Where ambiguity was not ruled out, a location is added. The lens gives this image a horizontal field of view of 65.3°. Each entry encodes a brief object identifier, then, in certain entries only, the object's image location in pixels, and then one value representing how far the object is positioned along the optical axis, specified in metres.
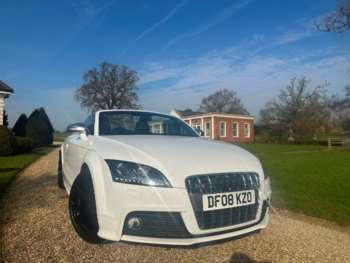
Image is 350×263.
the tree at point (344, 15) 25.31
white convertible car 2.22
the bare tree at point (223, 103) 65.12
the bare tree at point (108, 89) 49.90
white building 16.20
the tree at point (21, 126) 20.95
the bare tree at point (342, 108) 32.41
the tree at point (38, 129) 20.53
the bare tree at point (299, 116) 41.16
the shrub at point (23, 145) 14.15
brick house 34.66
